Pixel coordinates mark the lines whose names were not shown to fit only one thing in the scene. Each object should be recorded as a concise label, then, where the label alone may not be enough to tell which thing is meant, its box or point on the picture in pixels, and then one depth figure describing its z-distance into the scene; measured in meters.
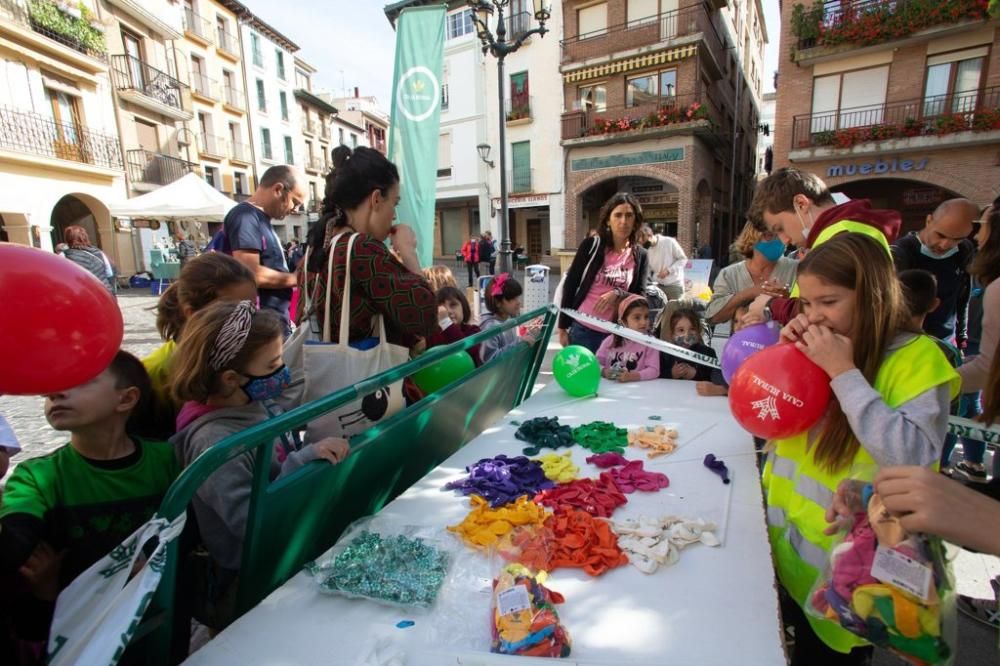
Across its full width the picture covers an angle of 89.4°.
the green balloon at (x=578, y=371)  2.91
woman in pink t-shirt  3.72
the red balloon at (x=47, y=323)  0.95
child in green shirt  1.28
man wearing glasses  3.23
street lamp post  7.42
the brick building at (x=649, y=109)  16.97
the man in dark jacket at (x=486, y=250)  16.94
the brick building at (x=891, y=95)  12.79
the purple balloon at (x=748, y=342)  2.01
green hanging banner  5.14
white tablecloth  1.10
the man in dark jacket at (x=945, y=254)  3.47
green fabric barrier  1.17
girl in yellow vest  1.18
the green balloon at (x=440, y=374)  2.47
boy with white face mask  1.80
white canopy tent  10.02
